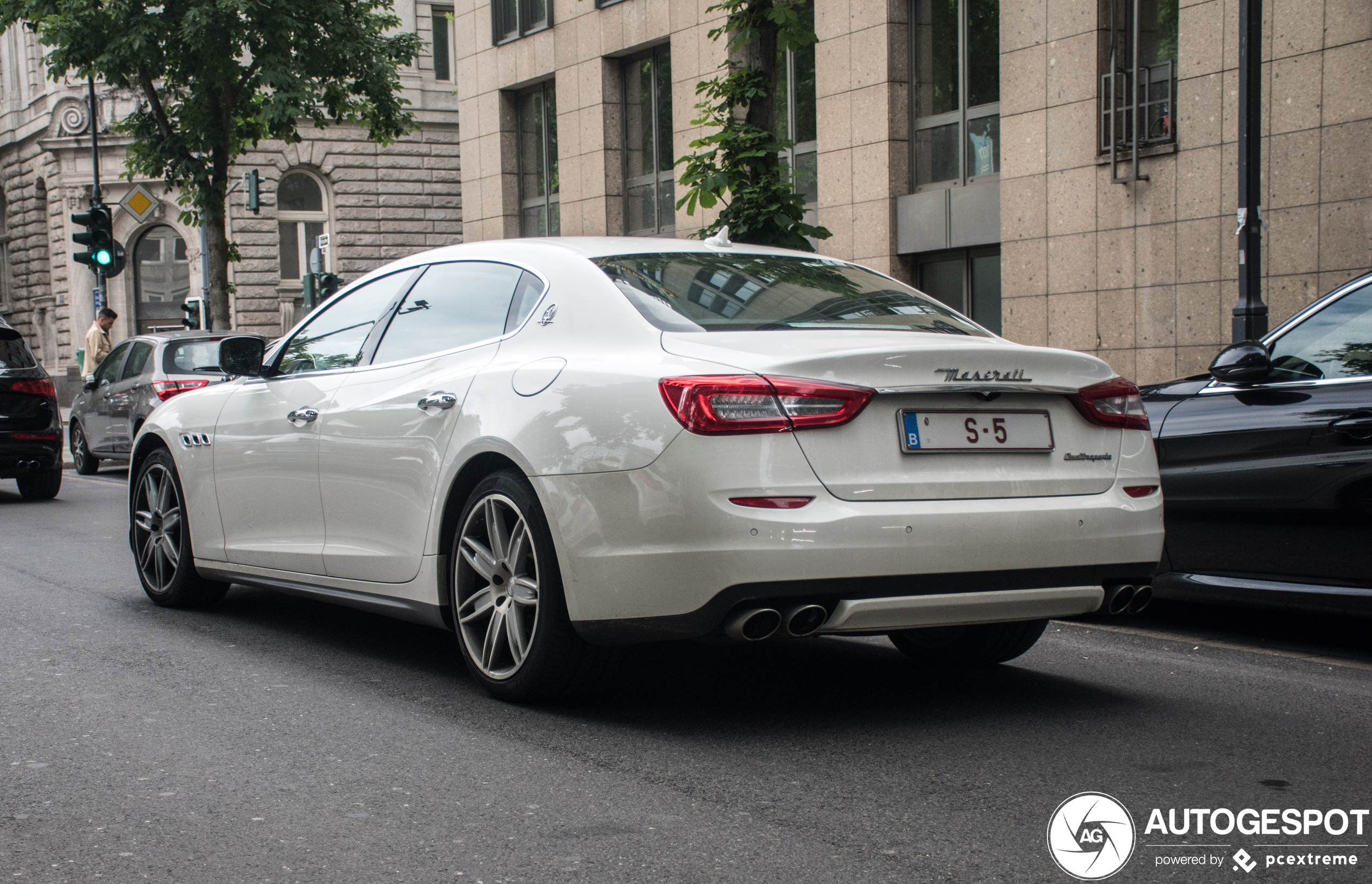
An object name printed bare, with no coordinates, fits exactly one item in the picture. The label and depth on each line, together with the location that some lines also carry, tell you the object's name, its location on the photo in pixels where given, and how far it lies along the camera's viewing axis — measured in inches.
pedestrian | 820.0
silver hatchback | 624.7
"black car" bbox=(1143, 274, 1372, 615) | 221.1
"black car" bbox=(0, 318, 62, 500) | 532.4
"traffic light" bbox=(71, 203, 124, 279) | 842.2
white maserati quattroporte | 163.8
